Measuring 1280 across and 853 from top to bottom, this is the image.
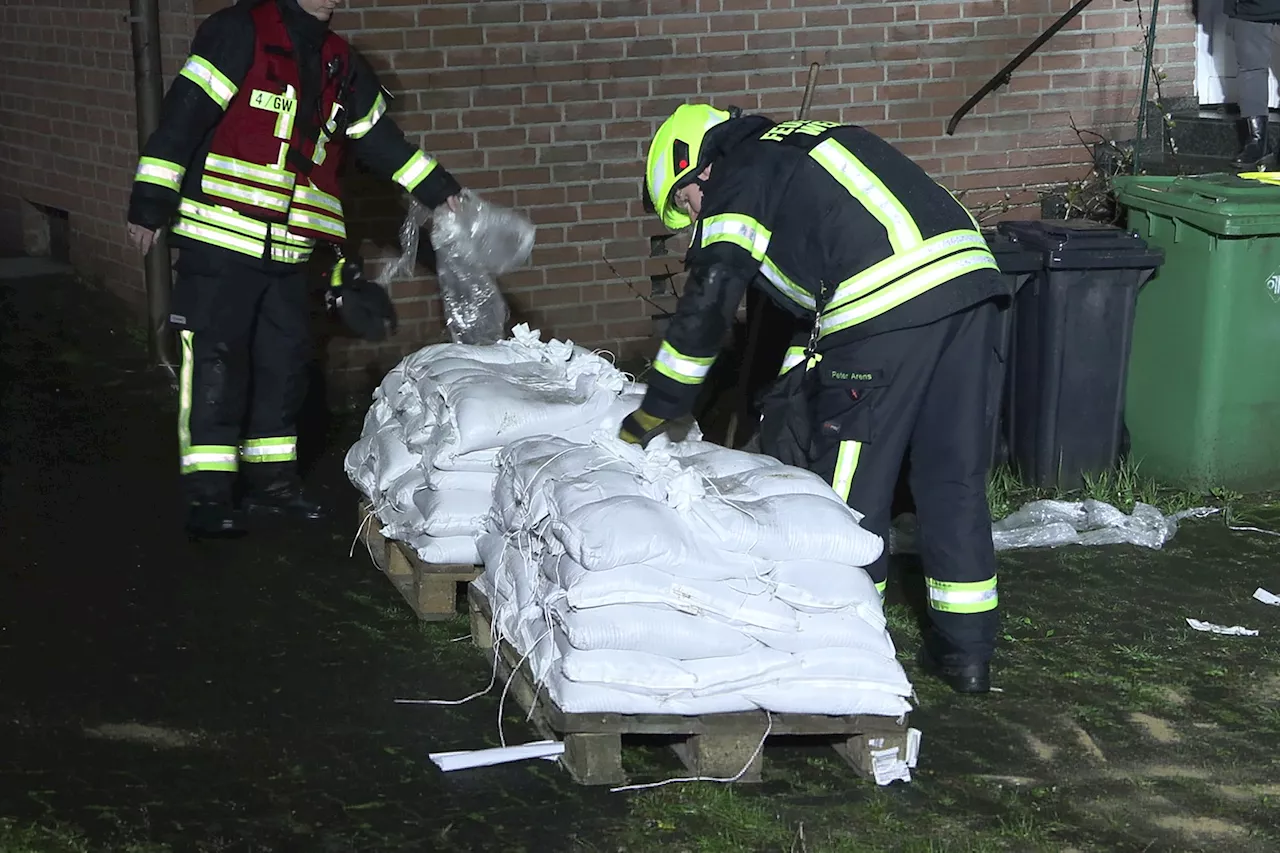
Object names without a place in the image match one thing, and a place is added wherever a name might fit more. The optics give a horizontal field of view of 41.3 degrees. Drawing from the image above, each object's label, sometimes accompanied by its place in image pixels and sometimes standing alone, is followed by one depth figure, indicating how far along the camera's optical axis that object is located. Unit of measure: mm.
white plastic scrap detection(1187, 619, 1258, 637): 5242
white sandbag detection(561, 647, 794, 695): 3984
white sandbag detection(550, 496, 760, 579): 3988
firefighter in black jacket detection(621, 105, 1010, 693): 4508
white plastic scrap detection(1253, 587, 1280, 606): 5504
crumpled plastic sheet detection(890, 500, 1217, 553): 6070
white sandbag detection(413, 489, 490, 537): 5098
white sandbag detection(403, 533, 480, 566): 5133
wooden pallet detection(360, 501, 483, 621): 5191
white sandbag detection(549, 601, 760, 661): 3975
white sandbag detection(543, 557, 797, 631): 3992
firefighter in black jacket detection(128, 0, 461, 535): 5875
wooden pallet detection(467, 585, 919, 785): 4070
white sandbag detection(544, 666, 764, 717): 4012
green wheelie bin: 6359
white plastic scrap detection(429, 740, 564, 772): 4246
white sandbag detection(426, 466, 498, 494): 5164
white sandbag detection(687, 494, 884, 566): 4133
